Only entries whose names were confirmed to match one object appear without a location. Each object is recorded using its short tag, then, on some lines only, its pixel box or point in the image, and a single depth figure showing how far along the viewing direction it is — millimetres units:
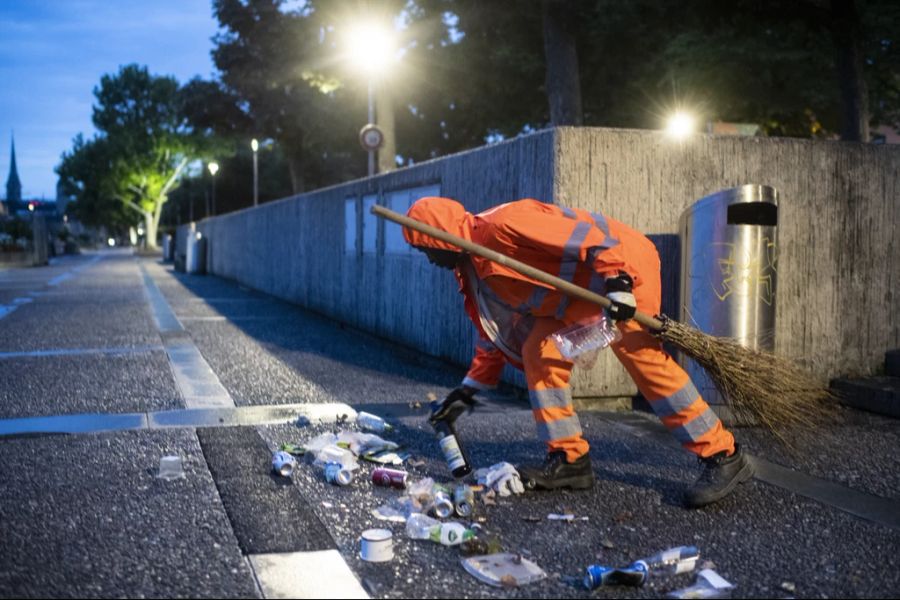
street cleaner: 4211
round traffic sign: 20750
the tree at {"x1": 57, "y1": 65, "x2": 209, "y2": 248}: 71312
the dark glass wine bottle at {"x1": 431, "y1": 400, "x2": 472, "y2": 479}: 4688
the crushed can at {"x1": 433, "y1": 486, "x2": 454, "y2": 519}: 4133
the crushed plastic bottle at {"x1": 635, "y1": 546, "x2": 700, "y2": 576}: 3500
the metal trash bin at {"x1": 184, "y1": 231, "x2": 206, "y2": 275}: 32094
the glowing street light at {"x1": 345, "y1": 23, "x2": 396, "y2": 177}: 20859
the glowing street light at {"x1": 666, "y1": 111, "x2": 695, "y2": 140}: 7055
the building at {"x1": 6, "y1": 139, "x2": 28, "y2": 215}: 164775
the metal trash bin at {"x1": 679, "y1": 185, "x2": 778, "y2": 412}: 6215
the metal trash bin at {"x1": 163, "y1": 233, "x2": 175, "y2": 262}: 48856
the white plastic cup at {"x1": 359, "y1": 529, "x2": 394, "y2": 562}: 3576
